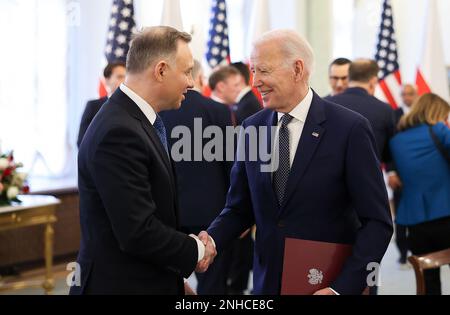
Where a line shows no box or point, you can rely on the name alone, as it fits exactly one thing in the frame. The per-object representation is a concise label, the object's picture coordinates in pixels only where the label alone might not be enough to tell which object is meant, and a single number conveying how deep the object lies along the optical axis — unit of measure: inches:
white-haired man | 93.4
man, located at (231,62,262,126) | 236.4
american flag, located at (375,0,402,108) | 365.1
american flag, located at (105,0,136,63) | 281.6
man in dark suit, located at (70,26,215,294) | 82.4
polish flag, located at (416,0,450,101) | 362.6
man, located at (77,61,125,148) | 209.3
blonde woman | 186.1
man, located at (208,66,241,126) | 247.1
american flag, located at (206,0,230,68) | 322.7
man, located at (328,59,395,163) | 192.2
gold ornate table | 218.4
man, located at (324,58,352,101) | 225.0
